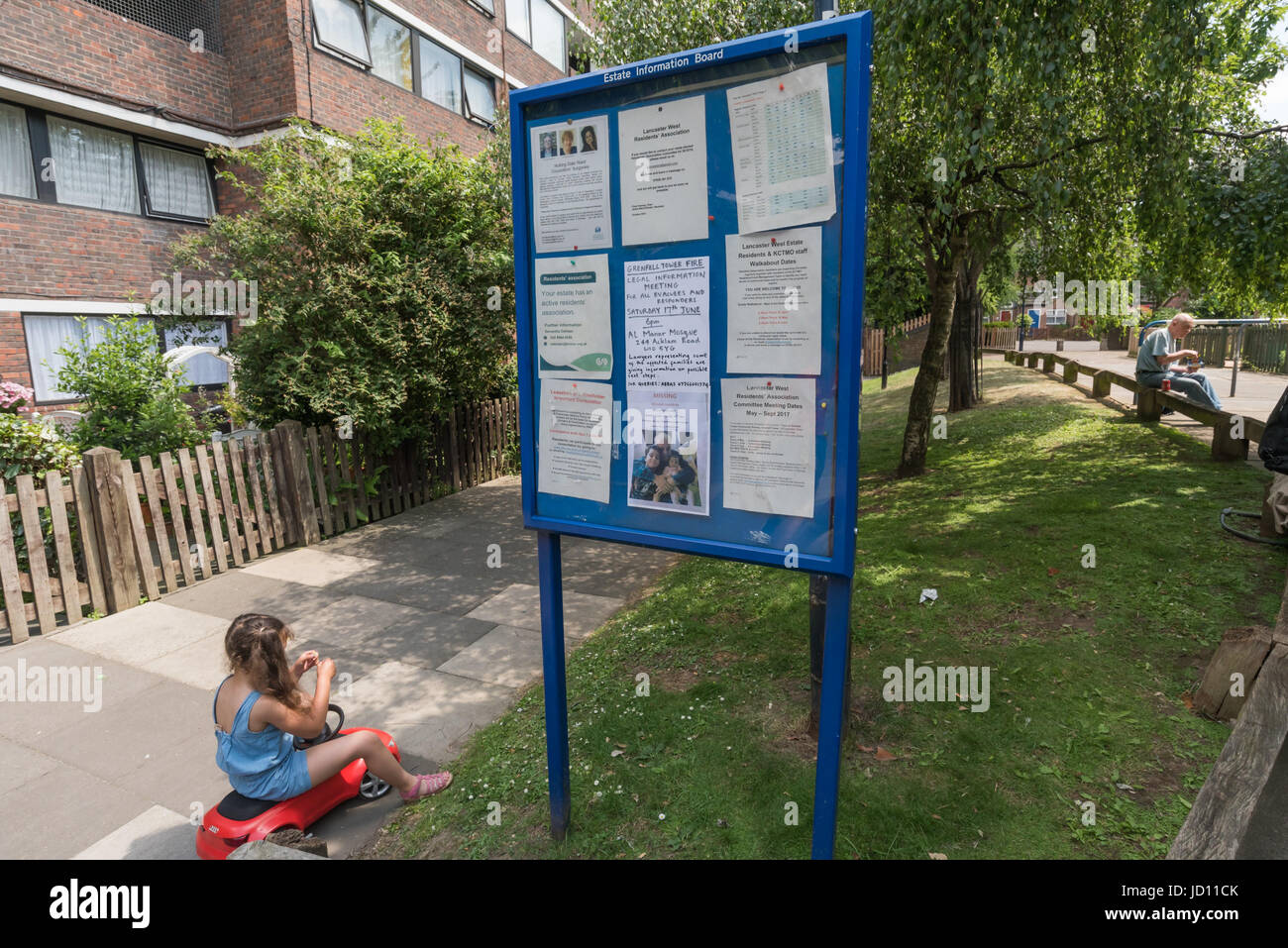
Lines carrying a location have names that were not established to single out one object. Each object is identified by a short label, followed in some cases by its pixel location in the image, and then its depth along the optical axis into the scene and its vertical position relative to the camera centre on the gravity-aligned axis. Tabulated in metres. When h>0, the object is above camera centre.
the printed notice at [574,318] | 2.67 +0.11
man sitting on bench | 9.37 -0.43
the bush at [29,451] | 6.07 -0.76
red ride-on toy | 3.09 -1.99
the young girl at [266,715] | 3.12 -1.55
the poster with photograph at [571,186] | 2.60 +0.58
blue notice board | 2.16 +0.16
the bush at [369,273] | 7.59 +0.85
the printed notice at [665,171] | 2.38 +0.57
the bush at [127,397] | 7.07 -0.39
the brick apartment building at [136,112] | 10.88 +4.01
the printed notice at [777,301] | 2.22 +0.12
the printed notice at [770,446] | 2.29 -0.33
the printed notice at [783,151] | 2.14 +0.57
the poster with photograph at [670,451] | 2.49 -0.37
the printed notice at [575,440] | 2.72 -0.35
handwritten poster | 2.44 +0.07
